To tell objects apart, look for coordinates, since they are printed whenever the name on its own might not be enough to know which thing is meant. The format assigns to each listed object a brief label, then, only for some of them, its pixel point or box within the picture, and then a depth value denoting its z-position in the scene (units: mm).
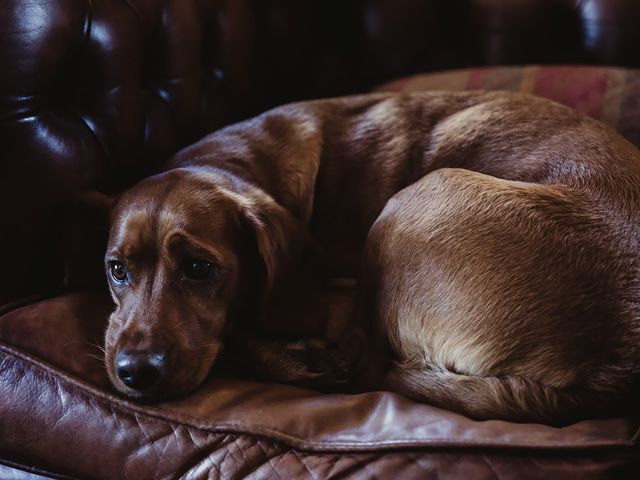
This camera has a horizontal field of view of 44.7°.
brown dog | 533
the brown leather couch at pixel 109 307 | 484
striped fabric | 839
